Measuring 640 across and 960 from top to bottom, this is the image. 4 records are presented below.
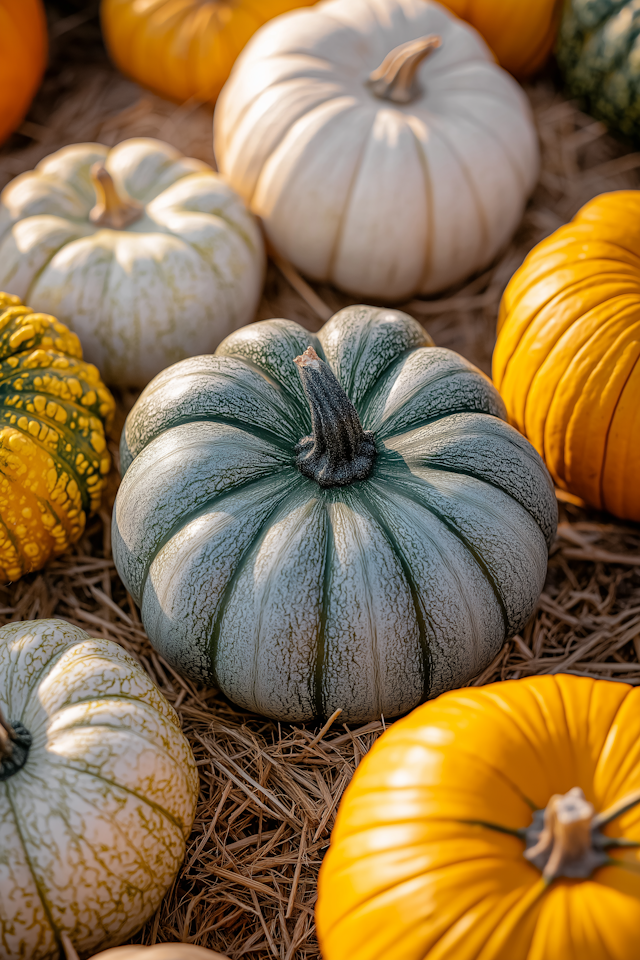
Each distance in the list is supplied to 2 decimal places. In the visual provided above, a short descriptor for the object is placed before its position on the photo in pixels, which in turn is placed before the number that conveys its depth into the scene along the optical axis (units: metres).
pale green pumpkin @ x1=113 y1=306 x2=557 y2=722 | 1.92
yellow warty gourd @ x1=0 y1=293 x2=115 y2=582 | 2.27
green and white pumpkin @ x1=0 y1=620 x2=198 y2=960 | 1.58
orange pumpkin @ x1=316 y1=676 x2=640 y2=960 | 1.33
